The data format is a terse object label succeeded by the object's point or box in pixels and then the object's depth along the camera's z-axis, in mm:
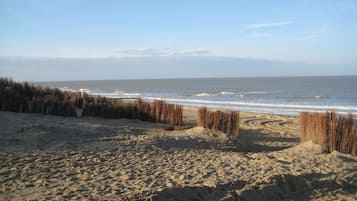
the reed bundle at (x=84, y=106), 10969
